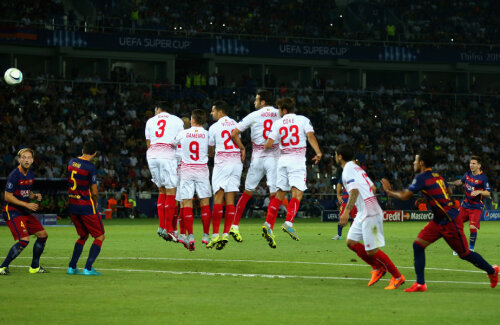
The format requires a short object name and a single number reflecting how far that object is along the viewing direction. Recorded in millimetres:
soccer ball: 30455
